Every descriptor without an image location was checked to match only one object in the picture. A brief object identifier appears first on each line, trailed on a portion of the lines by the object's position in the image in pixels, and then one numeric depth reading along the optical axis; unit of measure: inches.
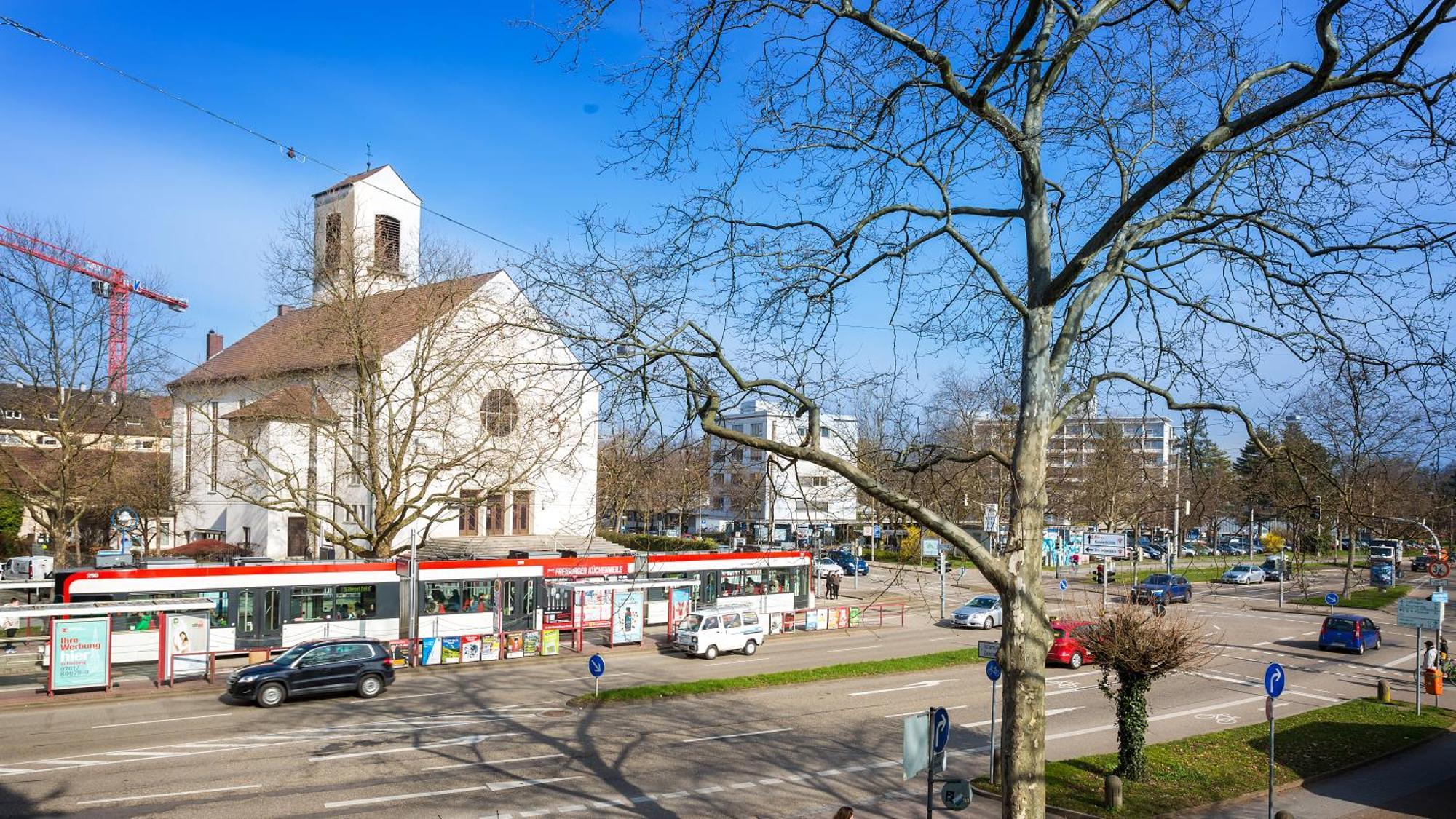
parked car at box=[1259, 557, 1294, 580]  2377.0
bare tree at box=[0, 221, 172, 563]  1505.9
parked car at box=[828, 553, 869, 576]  2576.3
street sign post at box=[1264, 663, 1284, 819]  627.8
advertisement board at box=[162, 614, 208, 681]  1016.2
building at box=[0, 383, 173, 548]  1535.4
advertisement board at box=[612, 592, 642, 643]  1330.0
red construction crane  1609.3
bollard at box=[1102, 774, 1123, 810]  577.9
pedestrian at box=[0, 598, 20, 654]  883.2
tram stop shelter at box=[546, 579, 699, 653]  1284.4
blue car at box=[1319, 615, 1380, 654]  1363.2
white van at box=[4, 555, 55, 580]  1653.4
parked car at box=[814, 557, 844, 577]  2263.2
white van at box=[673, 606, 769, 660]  1254.9
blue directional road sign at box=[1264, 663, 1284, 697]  628.1
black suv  891.4
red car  1176.2
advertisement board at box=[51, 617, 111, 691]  926.5
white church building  1323.8
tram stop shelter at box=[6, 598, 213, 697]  922.7
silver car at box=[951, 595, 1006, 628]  1576.0
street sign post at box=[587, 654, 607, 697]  871.1
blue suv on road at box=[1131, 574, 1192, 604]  1814.7
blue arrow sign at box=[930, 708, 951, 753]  452.4
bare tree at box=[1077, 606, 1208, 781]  637.9
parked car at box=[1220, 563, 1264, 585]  2452.0
